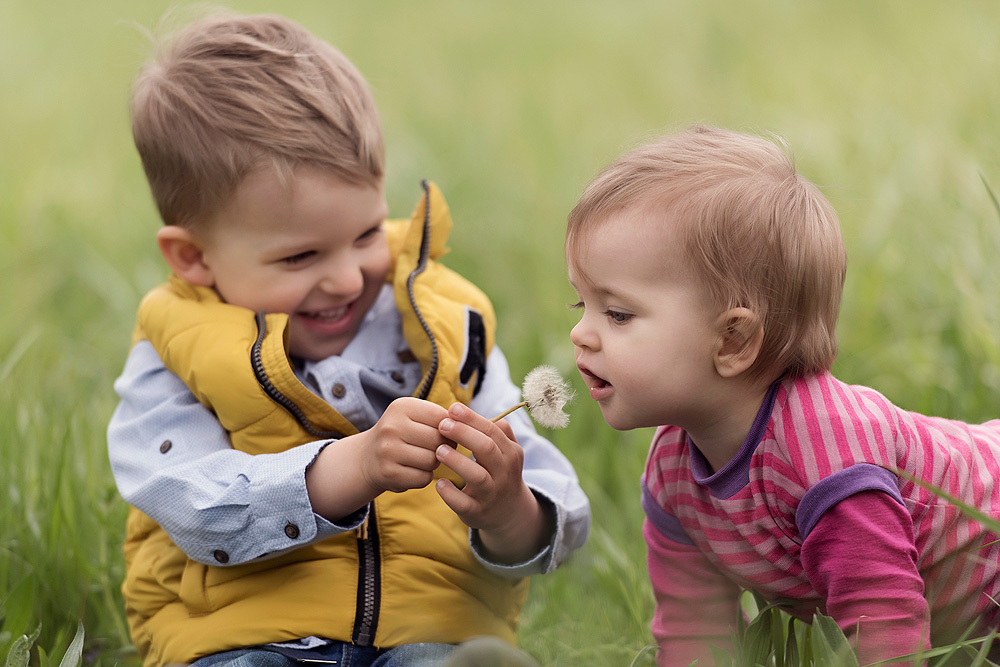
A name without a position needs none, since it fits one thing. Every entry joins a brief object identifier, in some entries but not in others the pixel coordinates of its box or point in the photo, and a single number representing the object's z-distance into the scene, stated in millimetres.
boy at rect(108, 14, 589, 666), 2023
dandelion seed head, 1985
